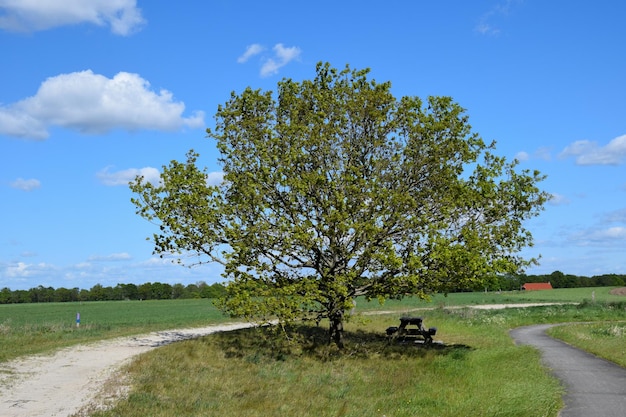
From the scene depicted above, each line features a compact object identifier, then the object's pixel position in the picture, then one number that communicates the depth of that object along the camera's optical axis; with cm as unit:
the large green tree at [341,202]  2222
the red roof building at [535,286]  14838
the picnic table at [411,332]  2814
